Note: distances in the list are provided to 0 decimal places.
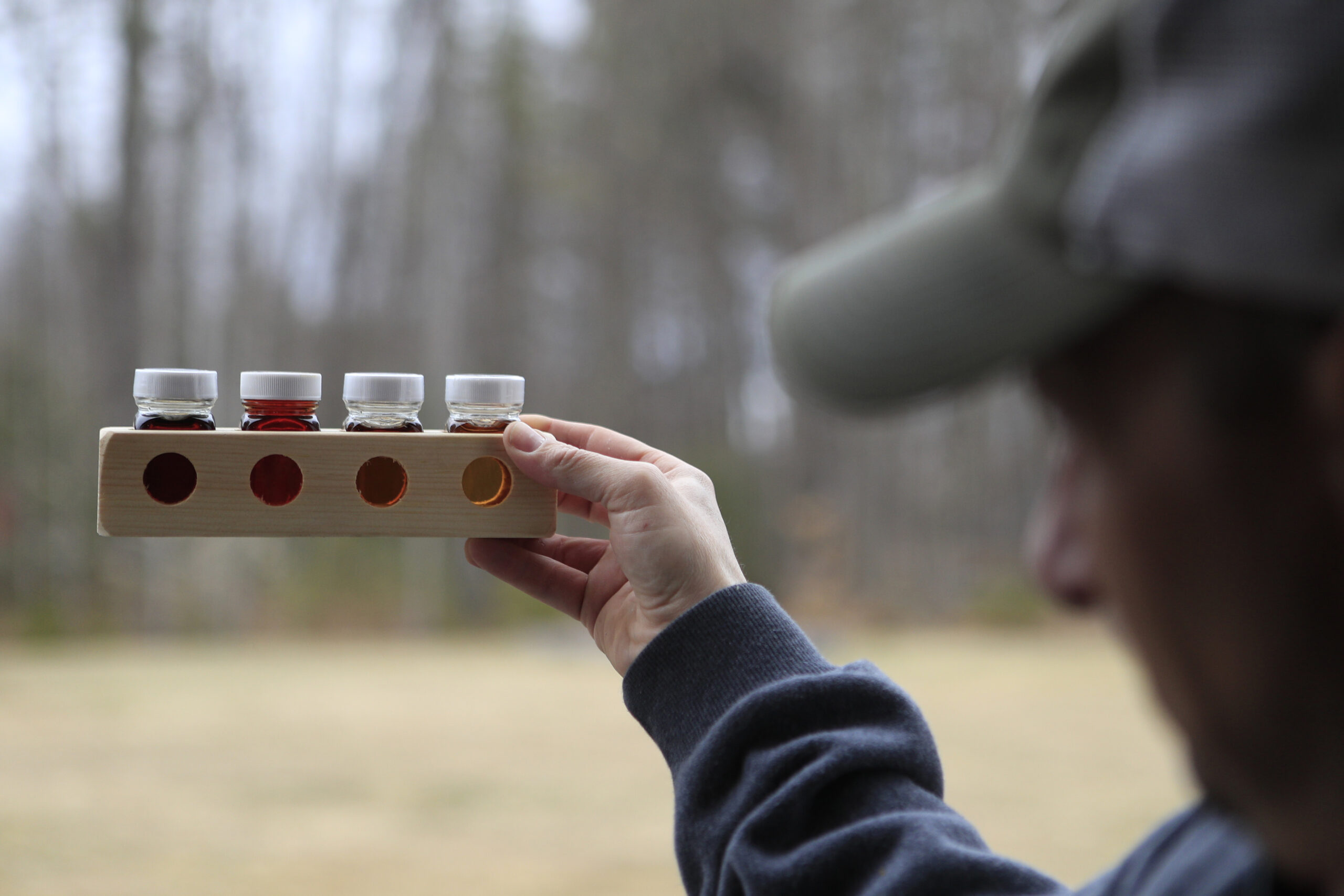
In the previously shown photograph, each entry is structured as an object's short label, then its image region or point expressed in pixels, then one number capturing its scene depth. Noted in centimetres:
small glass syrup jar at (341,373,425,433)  123
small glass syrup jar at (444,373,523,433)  123
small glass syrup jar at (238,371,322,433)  123
